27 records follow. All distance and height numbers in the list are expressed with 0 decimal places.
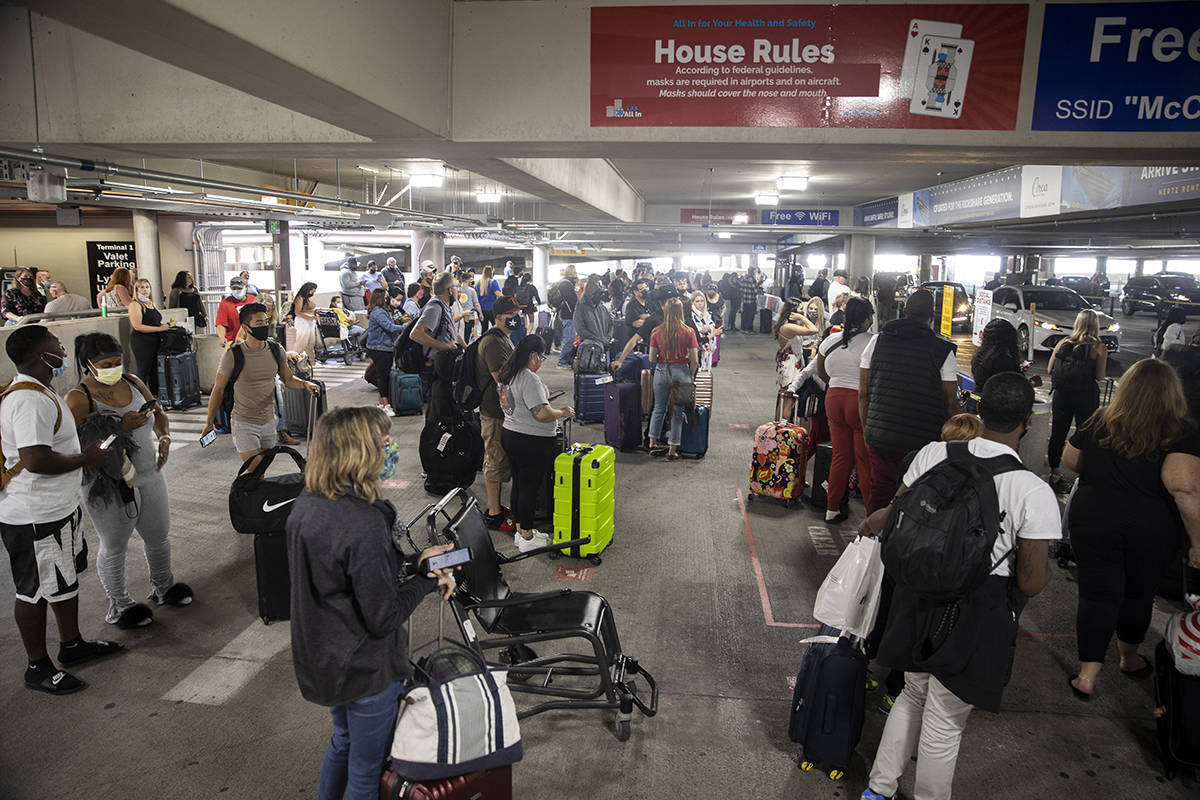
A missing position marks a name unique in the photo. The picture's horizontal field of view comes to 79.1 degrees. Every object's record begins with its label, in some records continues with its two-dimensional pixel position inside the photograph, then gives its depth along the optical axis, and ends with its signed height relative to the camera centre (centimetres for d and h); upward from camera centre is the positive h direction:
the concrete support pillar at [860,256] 2039 +106
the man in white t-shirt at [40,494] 345 -106
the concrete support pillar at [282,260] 1964 +61
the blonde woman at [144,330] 941 -65
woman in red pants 556 -70
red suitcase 228 -160
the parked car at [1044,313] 1634 -37
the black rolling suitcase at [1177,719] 312 -181
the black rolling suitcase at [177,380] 1006 -139
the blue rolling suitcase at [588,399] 938 -142
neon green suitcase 519 -150
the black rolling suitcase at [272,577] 423 -173
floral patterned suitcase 648 -150
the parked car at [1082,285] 2961 +56
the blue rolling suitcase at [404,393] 997 -148
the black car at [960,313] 1365 -34
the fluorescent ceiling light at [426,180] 1325 +194
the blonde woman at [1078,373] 621 -64
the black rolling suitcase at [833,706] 307 -174
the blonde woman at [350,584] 222 -91
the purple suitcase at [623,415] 821 -143
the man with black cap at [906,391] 459 -60
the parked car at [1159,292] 2370 +30
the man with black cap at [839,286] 1223 +14
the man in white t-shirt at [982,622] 257 -119
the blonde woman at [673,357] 756 -70
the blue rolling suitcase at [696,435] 808 -159
